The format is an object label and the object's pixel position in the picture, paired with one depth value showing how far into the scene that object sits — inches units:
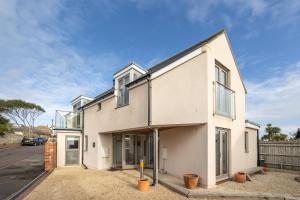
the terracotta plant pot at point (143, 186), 254.8
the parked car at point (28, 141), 1179.4
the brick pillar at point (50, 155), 444.8
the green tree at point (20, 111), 1509.2
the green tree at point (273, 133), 737.5
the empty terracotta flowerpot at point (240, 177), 293.4
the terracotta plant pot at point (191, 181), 243.0
